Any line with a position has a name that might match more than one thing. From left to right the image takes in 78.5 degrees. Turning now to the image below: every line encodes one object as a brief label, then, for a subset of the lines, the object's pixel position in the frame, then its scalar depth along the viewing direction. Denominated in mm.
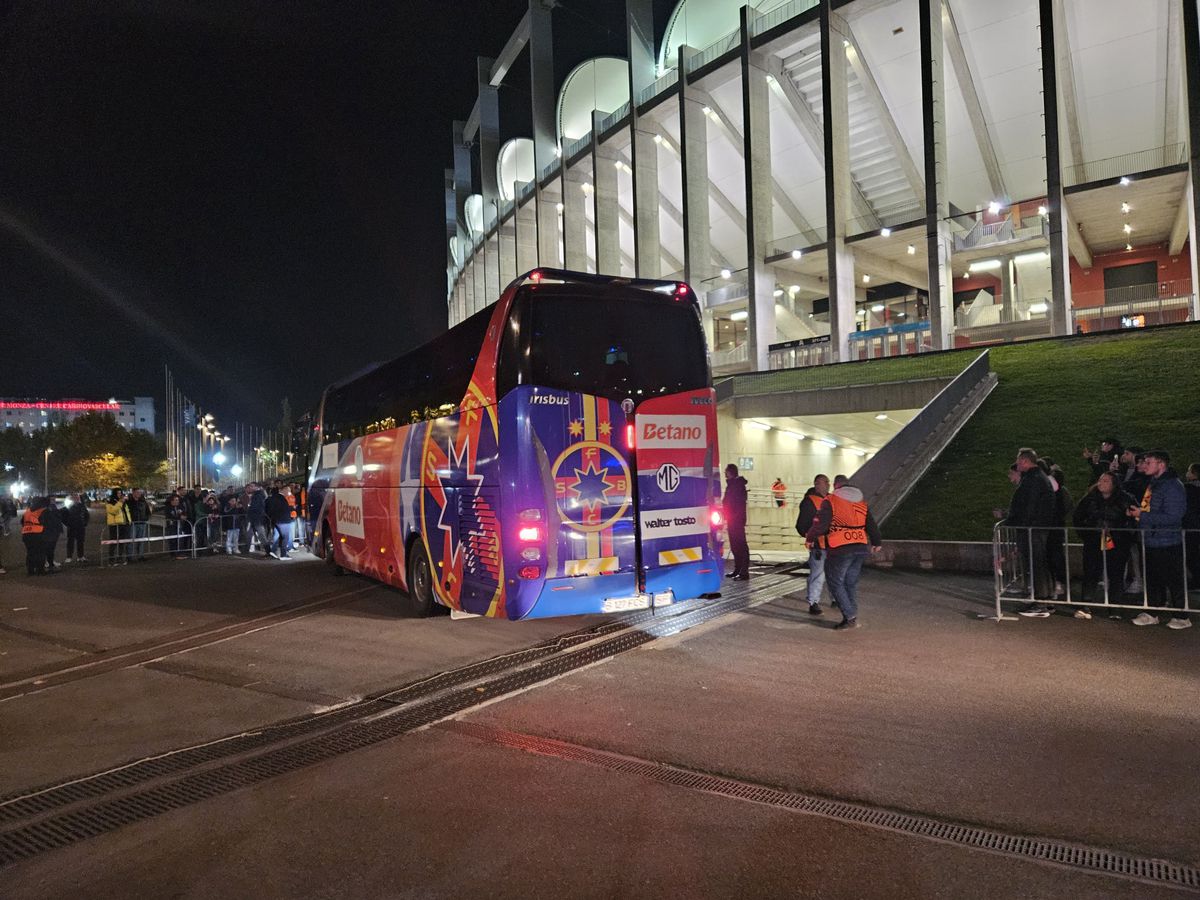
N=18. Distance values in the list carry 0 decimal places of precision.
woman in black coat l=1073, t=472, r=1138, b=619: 8266
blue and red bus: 7570
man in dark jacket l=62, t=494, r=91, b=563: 17094
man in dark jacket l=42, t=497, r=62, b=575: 15125
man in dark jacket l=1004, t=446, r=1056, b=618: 8781
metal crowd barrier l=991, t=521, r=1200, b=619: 7996
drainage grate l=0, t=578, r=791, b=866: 4031
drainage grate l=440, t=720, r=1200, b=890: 3354
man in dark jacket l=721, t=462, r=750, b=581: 11516
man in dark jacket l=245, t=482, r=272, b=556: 18188
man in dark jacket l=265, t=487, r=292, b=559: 17328
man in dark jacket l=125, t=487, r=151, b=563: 17578
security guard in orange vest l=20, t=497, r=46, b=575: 14672
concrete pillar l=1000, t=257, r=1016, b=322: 34750
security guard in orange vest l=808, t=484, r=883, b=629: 8188
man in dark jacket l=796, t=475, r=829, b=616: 9133
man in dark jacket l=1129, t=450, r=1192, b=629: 7699
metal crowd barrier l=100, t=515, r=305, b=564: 17547
